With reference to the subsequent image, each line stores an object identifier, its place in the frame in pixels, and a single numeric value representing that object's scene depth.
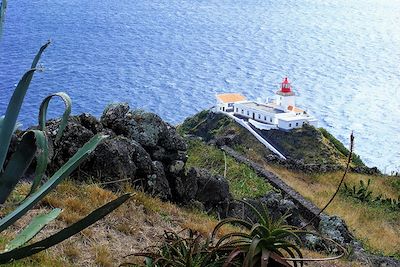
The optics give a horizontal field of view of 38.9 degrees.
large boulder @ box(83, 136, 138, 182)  7.06
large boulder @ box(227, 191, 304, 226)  12.05
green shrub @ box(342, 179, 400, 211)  19.11
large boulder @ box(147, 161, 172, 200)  7.74
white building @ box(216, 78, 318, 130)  45.69
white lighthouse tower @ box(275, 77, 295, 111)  50.28
